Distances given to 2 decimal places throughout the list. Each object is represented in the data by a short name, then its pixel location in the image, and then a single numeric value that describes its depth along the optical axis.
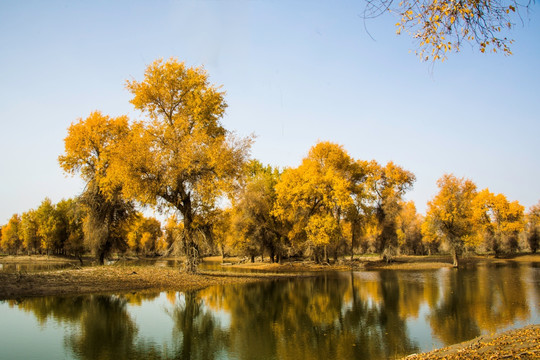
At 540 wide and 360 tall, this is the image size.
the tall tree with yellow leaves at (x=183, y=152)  25.75
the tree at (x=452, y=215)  51.91
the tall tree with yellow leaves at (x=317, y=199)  46.09
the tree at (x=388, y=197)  55.62
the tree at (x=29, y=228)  74.44
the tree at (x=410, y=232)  88.29
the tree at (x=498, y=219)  70.51
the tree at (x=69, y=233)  67.12
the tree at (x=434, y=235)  53.00
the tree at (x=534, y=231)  77.19
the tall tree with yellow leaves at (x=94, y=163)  34.16
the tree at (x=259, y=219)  49.75
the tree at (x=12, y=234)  85.25
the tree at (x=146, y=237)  100.06
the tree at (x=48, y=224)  67.56
